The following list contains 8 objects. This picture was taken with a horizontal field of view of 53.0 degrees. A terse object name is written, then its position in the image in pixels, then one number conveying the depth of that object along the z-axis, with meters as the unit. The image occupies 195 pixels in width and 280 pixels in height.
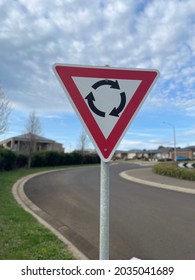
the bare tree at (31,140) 24.46
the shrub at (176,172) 13.75
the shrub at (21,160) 22.90
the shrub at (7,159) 19.08
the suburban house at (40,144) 41.13
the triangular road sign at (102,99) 1.58
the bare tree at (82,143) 38.17
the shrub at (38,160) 26.01
